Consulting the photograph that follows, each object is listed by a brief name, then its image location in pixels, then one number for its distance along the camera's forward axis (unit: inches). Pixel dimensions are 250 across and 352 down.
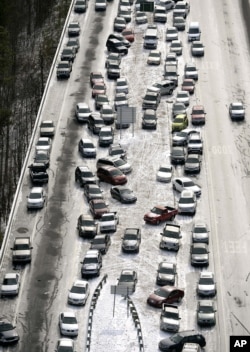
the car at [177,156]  7775.6
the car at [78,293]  6565.0
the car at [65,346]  6146.7
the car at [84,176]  7554.1
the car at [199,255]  6831.7
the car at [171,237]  6978.4
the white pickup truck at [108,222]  7111.2
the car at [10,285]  6633.9
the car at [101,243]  6937.0
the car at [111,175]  7573.8
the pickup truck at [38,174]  7613.2
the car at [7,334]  6289.4
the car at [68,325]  6328.7
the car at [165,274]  6692.9
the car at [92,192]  7401.6
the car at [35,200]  7362.2
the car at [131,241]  6948.8
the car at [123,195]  7406.5
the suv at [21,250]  6879.9
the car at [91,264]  6756.9
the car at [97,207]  7229.3
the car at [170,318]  6353.3
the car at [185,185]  7455.7
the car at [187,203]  7288.4
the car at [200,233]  6998.0
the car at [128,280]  6614.2
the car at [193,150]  7859.3
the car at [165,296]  6540.4
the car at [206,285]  6609.3
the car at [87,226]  7071.9
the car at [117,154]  7854.3
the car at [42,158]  7754.9
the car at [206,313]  6402.6
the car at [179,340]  6181.1
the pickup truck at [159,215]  7209.6
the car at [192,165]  7672.2
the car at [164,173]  7623.0
